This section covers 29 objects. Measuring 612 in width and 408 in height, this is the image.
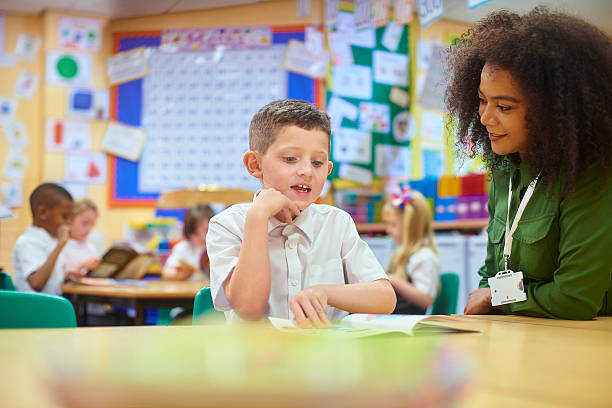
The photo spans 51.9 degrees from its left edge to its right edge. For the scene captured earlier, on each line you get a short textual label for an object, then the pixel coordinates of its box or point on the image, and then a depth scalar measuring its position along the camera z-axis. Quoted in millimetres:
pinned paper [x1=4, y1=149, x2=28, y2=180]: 5594
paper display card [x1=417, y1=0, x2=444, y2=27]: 3359
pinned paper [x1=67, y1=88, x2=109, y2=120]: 5695
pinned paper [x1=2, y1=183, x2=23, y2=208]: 5547
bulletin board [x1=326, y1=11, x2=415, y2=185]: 5371
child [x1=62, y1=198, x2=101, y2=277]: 3650
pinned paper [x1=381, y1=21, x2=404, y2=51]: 5531
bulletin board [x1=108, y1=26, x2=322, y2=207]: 5641
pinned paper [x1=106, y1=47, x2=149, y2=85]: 5773
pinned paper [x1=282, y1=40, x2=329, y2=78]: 5602
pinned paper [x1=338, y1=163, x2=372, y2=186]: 5328
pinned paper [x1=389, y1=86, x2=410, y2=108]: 5605
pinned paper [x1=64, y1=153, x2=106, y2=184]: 5672
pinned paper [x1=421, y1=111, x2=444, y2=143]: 5719
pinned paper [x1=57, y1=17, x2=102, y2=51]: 5680
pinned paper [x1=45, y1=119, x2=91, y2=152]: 5637
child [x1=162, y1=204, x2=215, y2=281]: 3623
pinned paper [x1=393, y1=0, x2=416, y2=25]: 4340
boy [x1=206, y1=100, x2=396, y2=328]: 1079
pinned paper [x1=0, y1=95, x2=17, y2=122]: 5652
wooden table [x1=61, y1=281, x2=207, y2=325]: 2598
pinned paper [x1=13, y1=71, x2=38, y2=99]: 5703
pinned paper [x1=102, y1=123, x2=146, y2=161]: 5742
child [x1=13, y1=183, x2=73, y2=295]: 2885
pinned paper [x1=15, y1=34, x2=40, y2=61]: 5703
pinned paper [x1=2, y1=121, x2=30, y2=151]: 5637
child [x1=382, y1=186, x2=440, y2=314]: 2768
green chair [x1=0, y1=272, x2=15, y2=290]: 2531
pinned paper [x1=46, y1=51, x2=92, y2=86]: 5656
